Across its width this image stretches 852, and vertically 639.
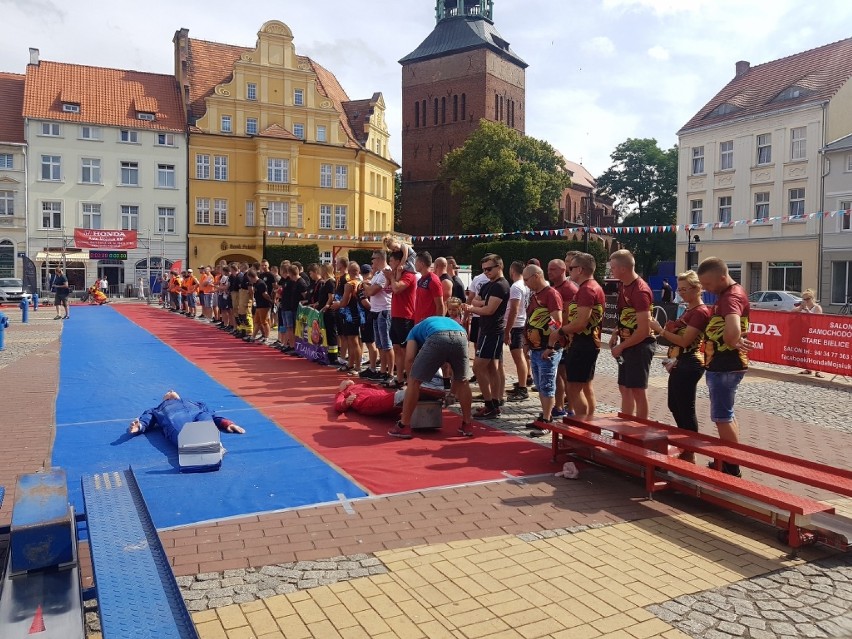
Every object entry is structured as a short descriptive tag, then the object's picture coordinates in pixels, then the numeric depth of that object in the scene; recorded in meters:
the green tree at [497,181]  58.09
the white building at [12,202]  44.91
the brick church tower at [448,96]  68.62
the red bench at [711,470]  4.66
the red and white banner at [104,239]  42.59
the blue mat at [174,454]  5.49
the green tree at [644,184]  64.69
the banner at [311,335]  13.69
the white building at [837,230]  36.75
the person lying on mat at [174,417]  7.20
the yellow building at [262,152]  50.00
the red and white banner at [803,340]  12.98
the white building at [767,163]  38.62
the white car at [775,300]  30.80
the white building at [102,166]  45.91
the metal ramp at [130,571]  2.89
